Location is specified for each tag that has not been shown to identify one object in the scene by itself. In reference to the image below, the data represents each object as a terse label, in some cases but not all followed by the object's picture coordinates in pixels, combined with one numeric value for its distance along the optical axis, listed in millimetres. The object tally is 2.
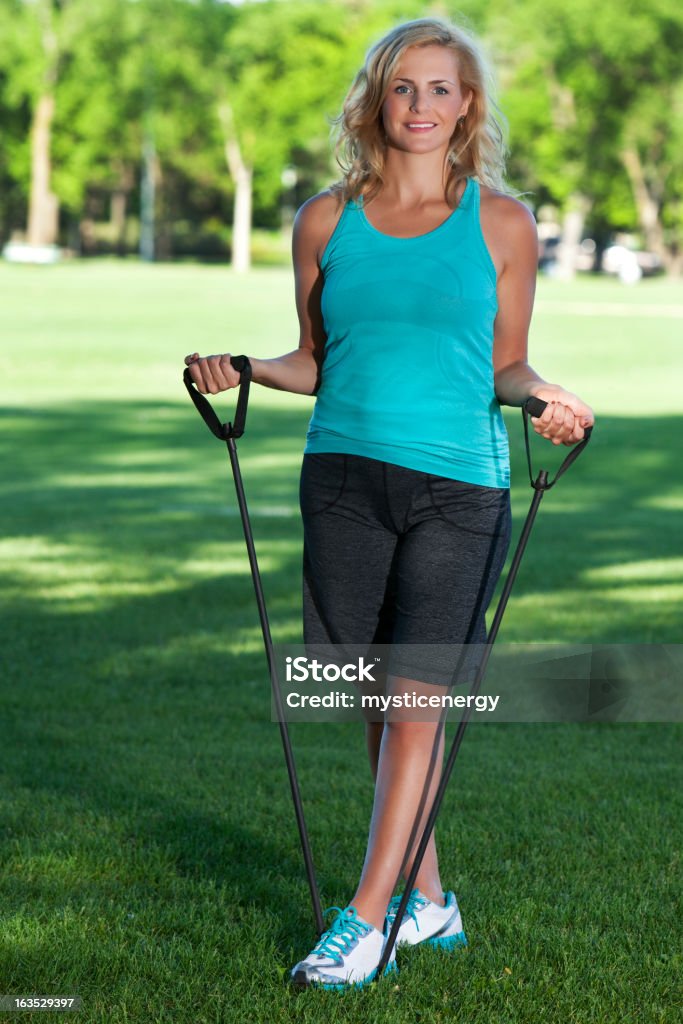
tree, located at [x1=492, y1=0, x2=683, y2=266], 138375
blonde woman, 6238
